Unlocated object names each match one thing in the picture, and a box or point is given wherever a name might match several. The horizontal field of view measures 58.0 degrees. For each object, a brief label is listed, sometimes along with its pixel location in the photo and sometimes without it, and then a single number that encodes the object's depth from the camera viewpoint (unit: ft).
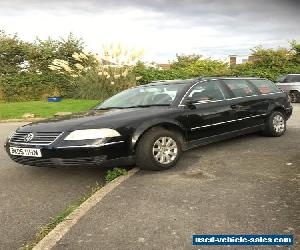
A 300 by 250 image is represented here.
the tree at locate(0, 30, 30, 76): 55.34
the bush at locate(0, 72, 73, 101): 48.67
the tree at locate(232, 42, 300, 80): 53.84
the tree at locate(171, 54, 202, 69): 100.73
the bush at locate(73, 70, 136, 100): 40.78
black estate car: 11.14
